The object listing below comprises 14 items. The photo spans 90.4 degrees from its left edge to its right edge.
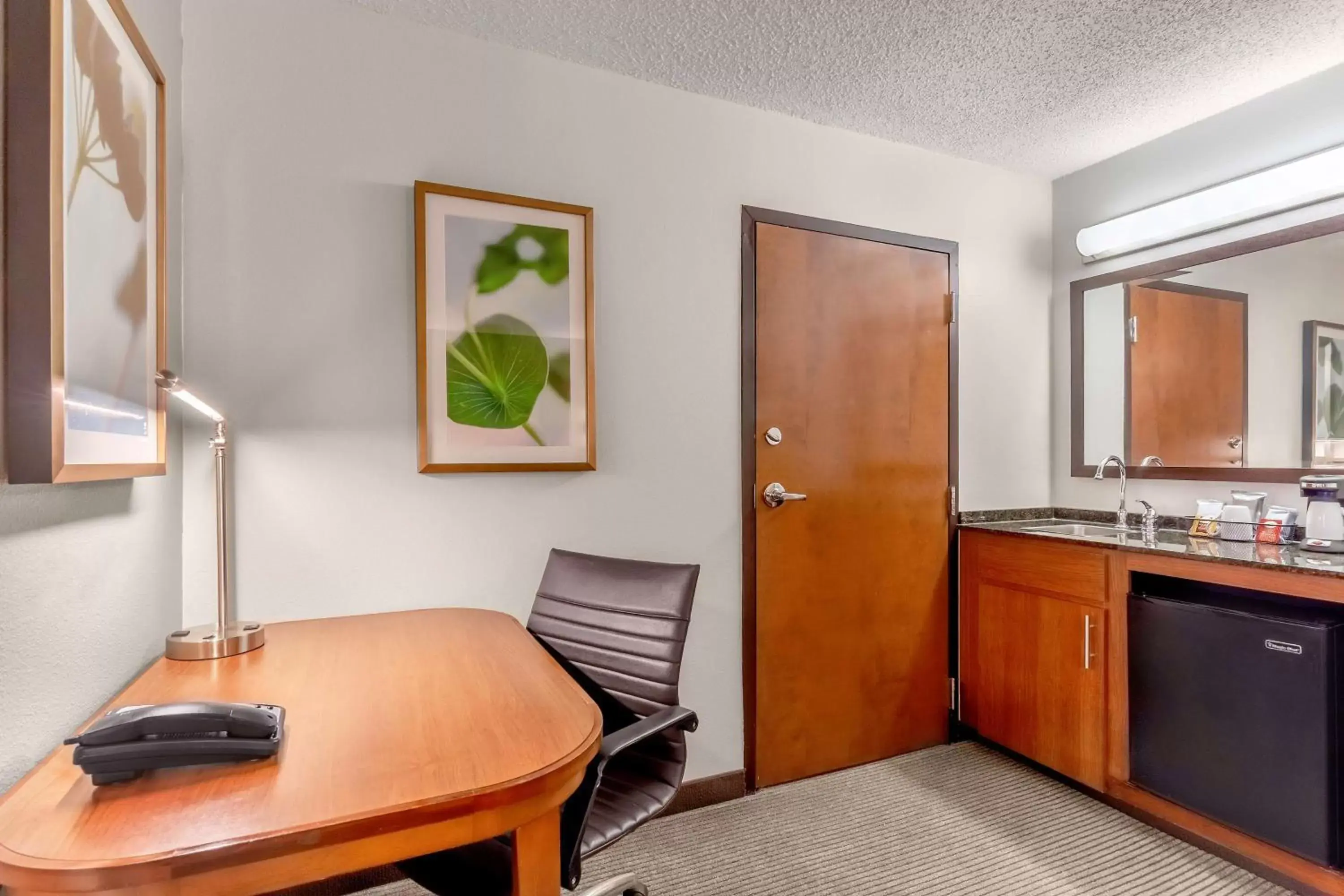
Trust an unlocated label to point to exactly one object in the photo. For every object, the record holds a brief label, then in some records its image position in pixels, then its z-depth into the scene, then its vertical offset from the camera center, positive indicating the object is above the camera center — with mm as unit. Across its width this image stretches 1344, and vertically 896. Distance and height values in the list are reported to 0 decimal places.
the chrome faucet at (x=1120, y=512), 2691 -256
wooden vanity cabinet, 2279 -742
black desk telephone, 804 -360
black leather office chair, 1162 -525
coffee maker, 2068 -207
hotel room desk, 688 -410
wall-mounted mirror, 2199 +325
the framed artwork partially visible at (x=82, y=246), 915 +330
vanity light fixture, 2156 +871
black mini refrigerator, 1729 -743
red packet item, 2199 -257
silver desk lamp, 1347 -385
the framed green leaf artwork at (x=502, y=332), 1924 +354
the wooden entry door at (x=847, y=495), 2420 -179
